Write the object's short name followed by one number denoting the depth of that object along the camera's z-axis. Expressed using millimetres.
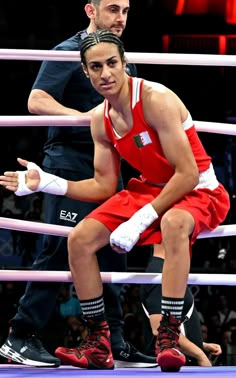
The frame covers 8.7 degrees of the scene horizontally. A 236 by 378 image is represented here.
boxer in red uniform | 4246
